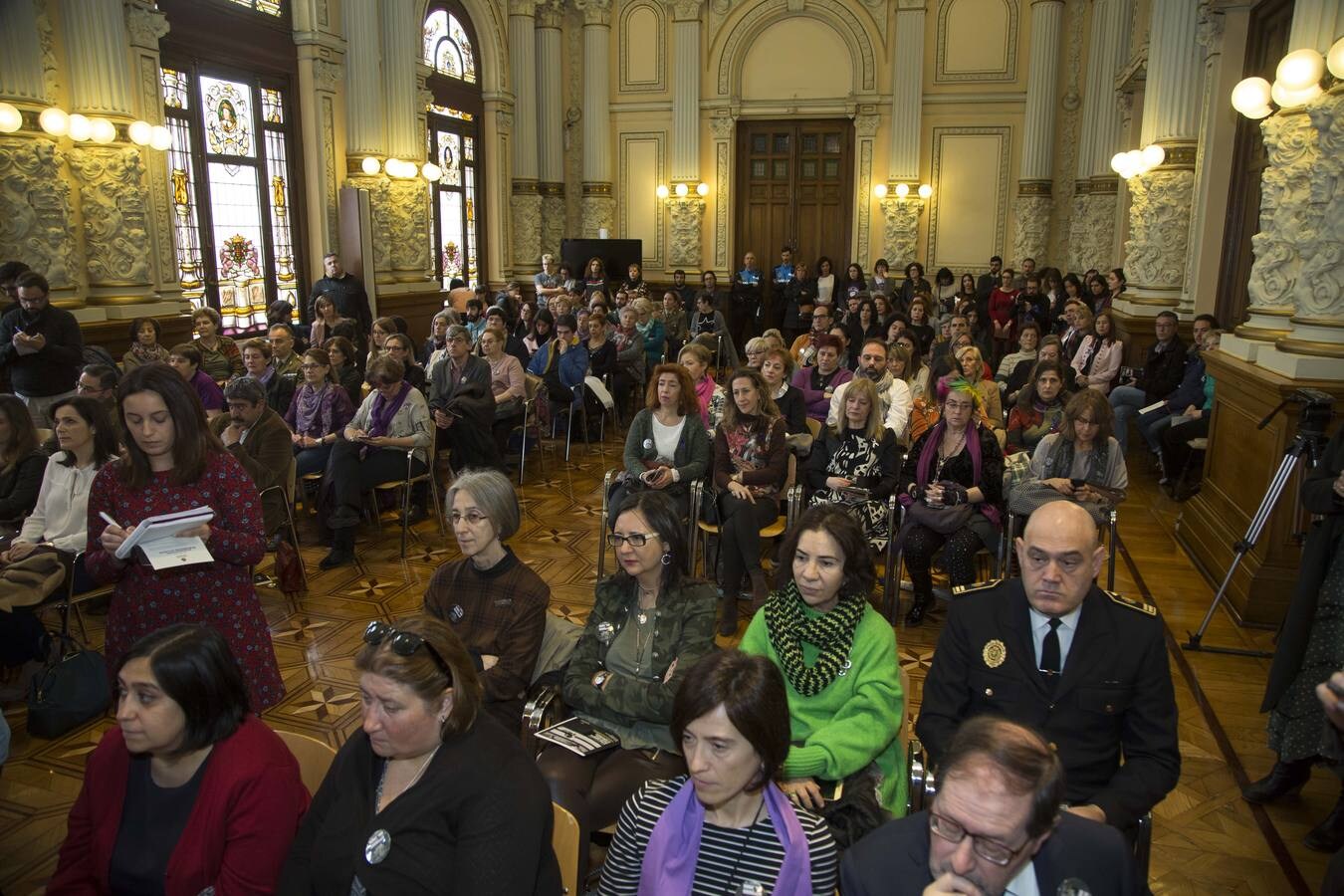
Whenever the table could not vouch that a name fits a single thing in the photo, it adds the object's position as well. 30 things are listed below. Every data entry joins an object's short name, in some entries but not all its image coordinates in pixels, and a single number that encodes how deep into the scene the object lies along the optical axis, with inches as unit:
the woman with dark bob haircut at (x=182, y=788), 81.9
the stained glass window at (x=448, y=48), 527.5
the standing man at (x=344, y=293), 400.5
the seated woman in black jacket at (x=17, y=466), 173.3
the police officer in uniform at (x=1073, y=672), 95.2
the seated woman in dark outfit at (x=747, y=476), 200.7
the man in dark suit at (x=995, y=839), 66.1
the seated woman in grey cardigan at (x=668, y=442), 211.5
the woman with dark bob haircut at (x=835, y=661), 101.1
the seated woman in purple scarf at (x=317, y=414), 252.4
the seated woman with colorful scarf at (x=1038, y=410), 232.5
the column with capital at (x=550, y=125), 617.0
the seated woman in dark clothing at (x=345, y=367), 271.9
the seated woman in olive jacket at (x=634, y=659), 108.9
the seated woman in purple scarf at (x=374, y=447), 235.9
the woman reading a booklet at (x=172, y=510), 119.6
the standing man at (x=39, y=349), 240.8
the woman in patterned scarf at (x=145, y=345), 282.2
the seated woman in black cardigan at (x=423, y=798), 76.3
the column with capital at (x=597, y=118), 629.9
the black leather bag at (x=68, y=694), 152.9
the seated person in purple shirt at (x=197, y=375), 244.1
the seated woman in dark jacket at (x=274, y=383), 261.6
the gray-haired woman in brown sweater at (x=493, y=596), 122.3
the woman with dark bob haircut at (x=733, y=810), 78.7
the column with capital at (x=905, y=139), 587.8
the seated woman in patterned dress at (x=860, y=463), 201.8
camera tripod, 161.3
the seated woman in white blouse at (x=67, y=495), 163.5
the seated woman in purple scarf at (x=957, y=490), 192.7
